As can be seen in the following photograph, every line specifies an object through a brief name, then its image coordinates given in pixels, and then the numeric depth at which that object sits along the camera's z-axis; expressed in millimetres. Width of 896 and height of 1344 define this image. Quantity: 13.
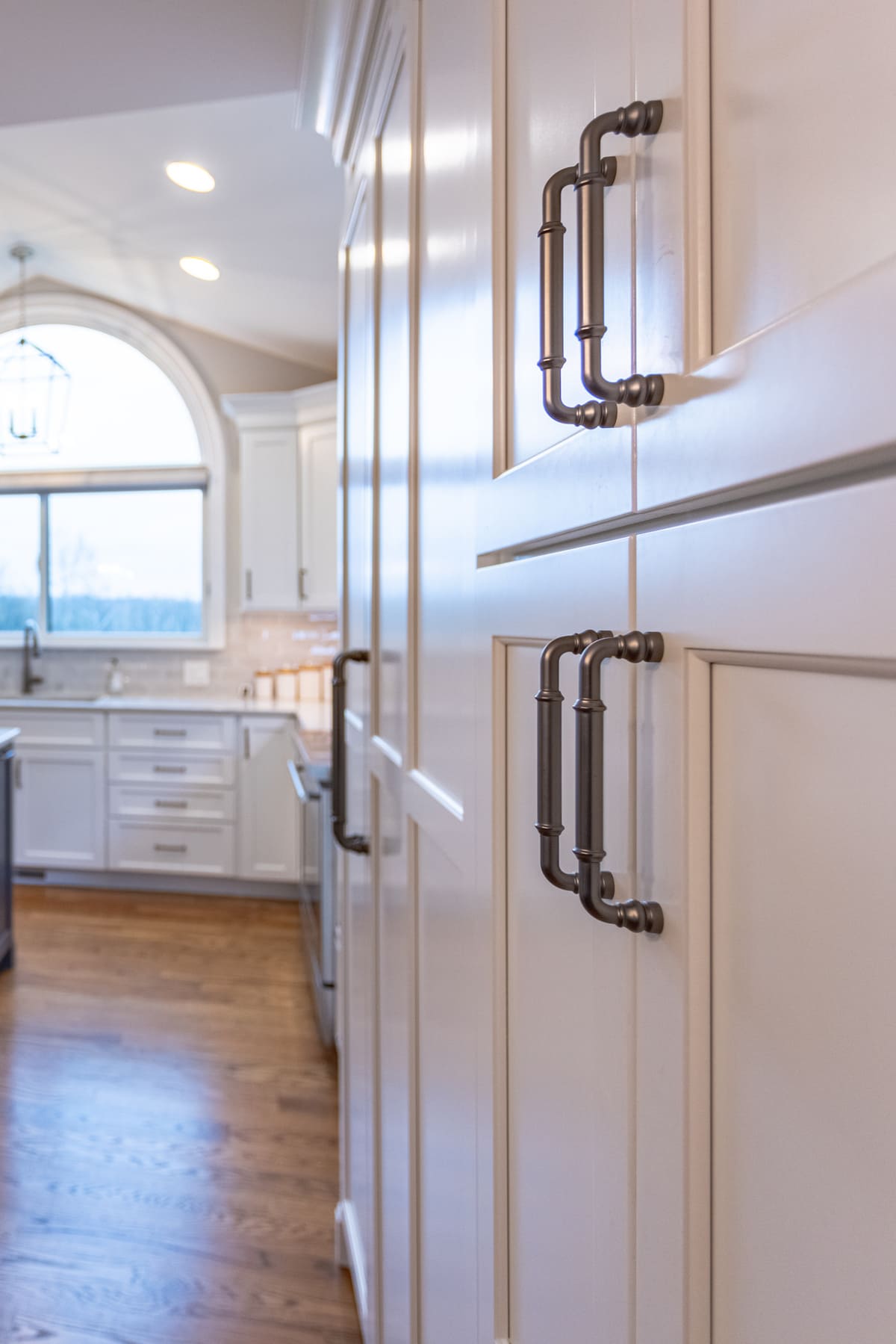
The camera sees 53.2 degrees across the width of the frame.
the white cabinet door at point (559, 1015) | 482
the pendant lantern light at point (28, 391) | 4477
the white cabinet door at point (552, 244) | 464
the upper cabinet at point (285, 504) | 4379
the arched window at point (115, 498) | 4840
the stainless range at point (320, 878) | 2688
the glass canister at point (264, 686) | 4613
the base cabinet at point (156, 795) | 4227
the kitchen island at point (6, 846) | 3342
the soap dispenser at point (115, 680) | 4875
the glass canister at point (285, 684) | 4605
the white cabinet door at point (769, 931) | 288
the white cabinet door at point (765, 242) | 274
